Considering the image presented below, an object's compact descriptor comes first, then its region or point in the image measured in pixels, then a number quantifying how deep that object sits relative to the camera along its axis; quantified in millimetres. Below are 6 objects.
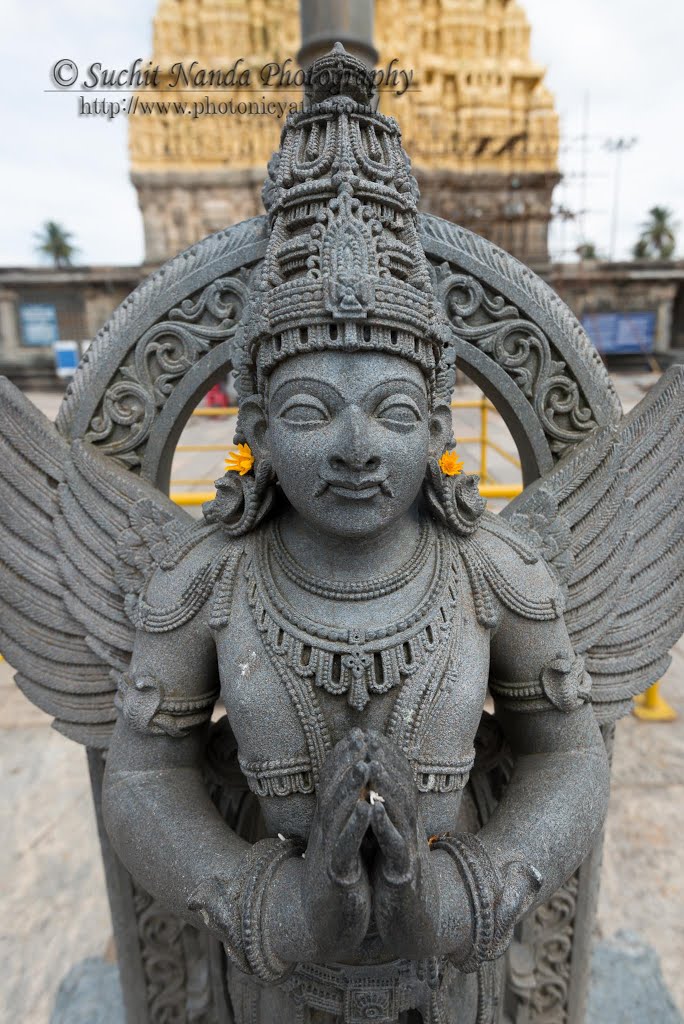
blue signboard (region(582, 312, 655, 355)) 18359
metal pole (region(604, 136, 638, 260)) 19109
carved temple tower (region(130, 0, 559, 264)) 16781
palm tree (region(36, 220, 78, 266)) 30375
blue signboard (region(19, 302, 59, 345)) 17562
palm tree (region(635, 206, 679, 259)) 31734
